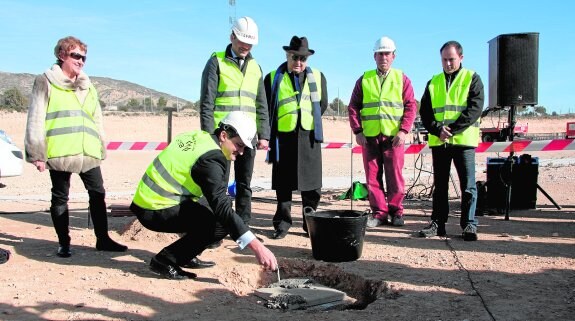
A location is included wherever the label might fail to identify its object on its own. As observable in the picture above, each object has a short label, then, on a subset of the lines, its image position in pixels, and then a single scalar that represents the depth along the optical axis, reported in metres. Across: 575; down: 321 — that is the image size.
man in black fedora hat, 6.33
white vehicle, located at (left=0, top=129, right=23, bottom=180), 7.86
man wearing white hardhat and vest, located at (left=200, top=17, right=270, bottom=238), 5.68
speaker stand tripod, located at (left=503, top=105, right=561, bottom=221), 7.32
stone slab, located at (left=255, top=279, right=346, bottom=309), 4.34
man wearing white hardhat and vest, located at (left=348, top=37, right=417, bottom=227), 6.83
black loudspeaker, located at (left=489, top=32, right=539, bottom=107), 7.94
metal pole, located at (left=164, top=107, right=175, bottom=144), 8.39
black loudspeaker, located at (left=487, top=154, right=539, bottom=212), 8.34
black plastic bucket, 5.13
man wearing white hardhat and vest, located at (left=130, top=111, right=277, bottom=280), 4.07
